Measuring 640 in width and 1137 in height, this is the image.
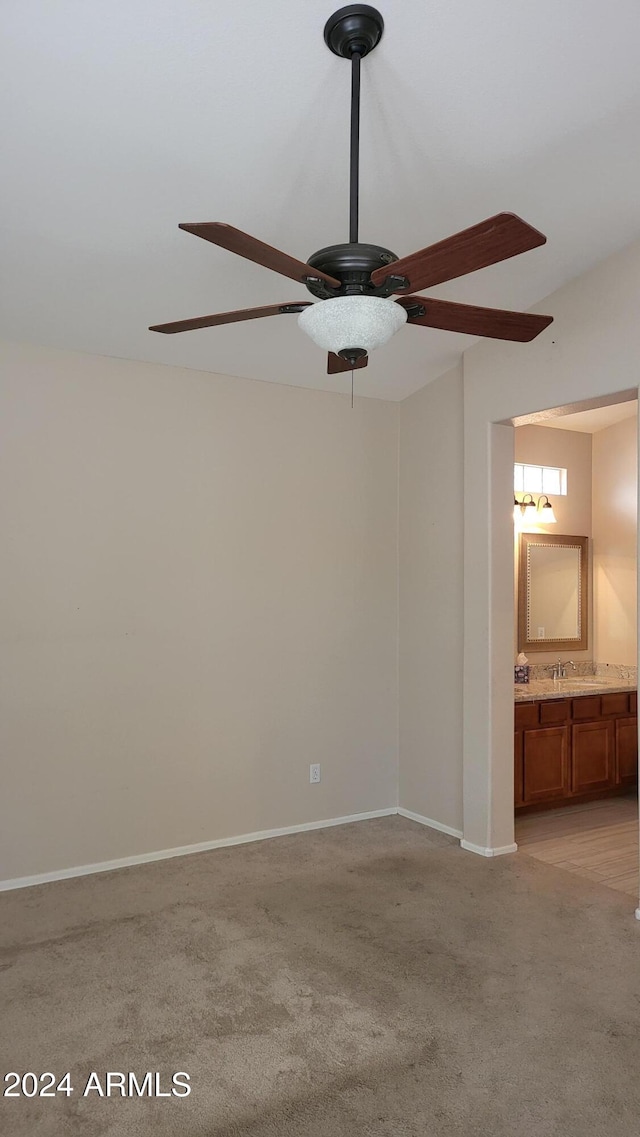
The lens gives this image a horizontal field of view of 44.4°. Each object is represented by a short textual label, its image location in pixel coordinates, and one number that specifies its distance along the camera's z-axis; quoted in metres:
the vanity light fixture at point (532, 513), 5.63
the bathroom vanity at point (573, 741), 4.82
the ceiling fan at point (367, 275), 1.78
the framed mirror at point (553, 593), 5.64
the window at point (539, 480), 5.70
